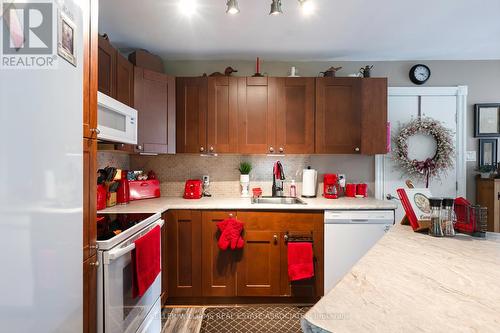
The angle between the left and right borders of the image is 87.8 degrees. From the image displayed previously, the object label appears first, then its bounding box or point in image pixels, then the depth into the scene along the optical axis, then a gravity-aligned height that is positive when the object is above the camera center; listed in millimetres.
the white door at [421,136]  2957 +389
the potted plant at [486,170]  2823 -42
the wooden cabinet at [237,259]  2314 -838
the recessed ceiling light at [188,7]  1952 +1226
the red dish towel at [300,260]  2230 -812
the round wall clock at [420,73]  2957 +1054
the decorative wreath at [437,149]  2879 +191
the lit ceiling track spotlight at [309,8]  1935 +1222
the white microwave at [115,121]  1486 +286
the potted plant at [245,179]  2879 -156
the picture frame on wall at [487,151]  2955 +171
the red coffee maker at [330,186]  2783 -221
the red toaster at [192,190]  2750 -261
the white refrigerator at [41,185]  698 -62
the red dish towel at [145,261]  1441 -572
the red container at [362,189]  2892 -265
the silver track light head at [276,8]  1653 +1011
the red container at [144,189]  2578 -244
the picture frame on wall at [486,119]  2949 +534
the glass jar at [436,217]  1254 -249
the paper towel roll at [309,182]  2799 -178
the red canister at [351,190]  2889 -276
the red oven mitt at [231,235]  2240 -603
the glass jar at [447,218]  1249 -252
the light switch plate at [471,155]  2975 +121
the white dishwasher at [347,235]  2322 -624
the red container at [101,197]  2021 -251
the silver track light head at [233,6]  1671 +1029
